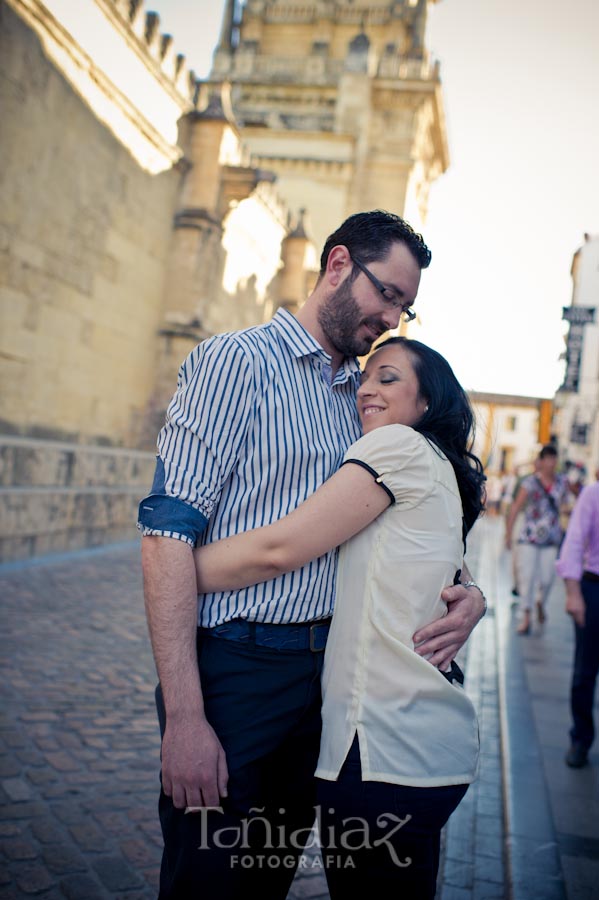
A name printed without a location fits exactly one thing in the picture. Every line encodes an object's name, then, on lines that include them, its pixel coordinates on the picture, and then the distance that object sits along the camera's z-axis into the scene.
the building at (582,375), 25.48
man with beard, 1.74
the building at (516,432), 71.43
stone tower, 26.88
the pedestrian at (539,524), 8.81
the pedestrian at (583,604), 4.89
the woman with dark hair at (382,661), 1.74
